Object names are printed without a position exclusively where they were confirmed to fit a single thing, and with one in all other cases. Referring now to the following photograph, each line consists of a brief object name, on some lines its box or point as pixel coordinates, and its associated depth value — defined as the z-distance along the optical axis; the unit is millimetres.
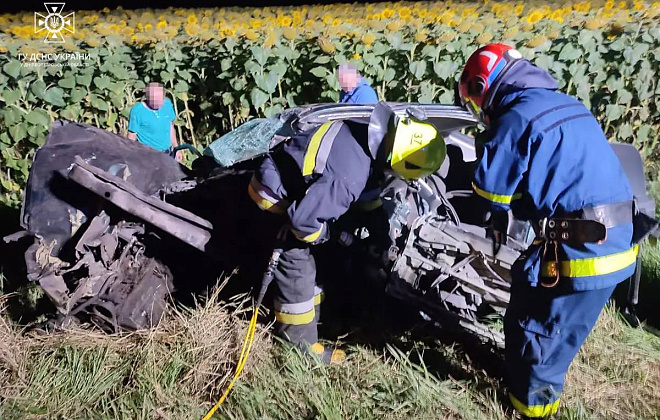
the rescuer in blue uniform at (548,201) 2398
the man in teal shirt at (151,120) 5496
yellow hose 2855
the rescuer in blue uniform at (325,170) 2734
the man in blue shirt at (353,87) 5129
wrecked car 3125
